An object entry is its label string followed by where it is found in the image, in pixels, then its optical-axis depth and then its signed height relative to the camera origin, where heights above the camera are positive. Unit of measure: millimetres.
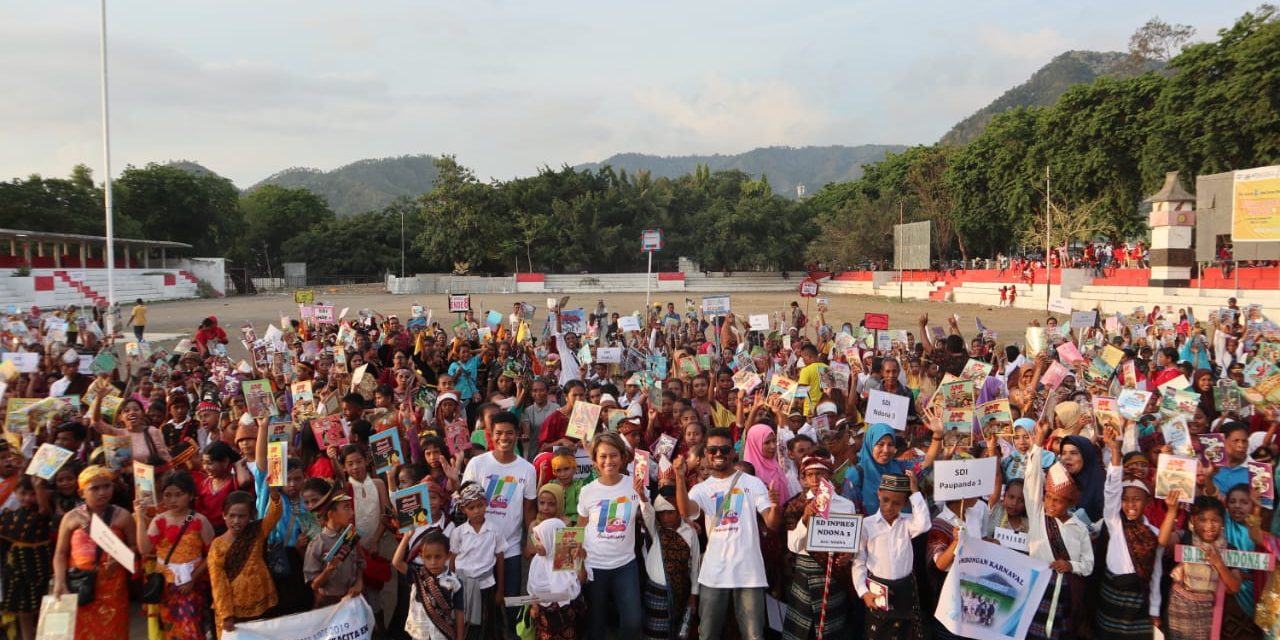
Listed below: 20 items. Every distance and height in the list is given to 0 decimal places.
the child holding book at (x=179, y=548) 4164 -1515
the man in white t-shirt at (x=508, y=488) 4602 -1320
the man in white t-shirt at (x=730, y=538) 4250 -1499
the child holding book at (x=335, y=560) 4062 -1557
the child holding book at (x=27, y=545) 4445 -1604
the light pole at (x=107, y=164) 19844 +2981
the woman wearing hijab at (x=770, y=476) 4633 -1325
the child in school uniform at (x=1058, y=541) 4070 -1458
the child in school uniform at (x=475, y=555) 4324 -1635
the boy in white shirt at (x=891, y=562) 3992 -1539
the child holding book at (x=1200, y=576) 3975 -1614
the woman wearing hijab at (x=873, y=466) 4711 -1227
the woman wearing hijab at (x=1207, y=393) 7527 -1212
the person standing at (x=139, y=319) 21078 -1240
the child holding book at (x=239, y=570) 3977 -1583
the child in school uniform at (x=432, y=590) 4031 -1707
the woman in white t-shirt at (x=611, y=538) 4352 -1528
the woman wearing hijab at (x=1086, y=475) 4441 -1199
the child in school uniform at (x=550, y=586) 4176 -1737
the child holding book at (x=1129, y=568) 4113 -1614
